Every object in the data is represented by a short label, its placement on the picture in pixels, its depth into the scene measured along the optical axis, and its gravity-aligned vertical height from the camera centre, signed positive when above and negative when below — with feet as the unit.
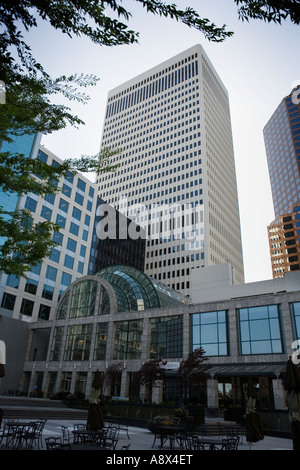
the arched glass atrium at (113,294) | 152.09 +39.92
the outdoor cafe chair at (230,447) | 37.53 -6.48
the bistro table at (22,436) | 33.34 -5.44
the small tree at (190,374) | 85.05 +3.35
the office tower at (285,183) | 422.41 +273.04
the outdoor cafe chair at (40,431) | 41.01 -6.35
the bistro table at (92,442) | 33.53 -5.60
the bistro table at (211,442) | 35.88 -5.46
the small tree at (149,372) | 89.20 +3.38
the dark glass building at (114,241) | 271.69 +126.23
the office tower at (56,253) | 167.32 +72.44
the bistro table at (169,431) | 43.42 -6.11
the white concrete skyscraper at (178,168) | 338.13 +244.75
